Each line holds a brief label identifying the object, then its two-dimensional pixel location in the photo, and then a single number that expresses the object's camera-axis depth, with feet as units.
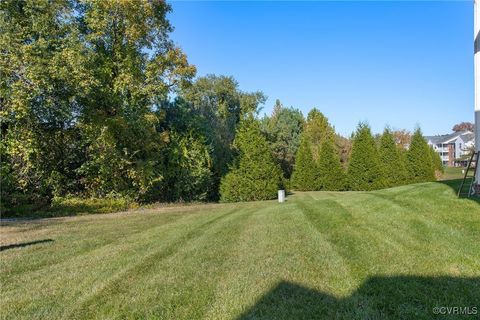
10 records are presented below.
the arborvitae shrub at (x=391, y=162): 88.43
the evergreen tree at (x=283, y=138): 116.57
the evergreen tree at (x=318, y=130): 120.98
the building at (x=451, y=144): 285.02
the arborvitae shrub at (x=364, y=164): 87.15
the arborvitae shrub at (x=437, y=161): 133.49
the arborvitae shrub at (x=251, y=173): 65.00
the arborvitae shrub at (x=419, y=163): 90.79
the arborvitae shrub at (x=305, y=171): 92.27
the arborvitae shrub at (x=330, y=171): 90.07
